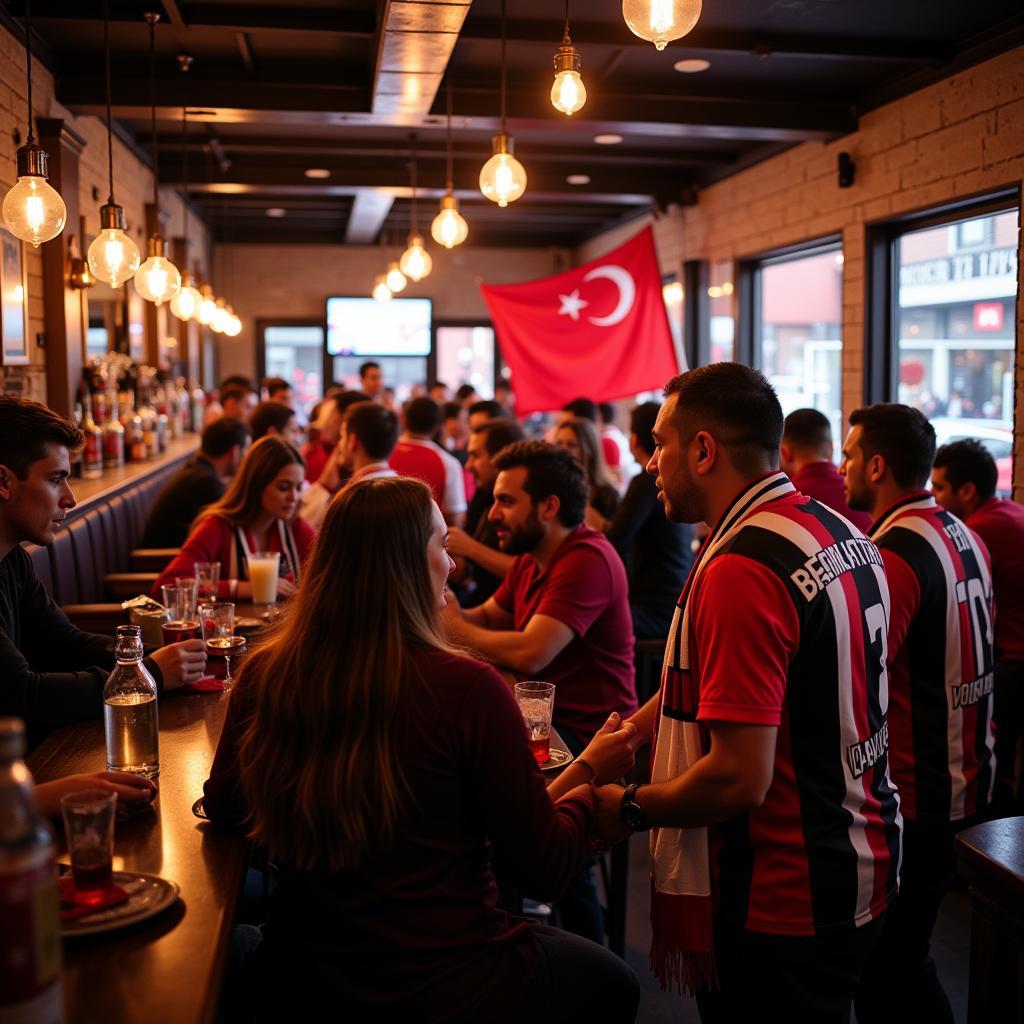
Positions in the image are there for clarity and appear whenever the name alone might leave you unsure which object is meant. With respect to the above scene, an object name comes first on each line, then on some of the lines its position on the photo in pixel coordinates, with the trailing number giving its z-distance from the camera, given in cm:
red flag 746
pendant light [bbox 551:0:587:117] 306
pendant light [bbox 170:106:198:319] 604
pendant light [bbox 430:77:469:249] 492
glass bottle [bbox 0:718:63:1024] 100
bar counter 510
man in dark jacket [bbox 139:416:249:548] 562
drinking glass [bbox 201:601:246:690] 299
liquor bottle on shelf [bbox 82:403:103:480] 602
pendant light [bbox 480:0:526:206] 381
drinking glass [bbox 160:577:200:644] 284
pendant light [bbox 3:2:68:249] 331
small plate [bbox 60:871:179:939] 146
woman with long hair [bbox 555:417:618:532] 550
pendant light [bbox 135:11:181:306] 432
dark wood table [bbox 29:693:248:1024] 133
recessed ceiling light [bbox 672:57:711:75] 607
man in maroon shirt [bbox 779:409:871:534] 454
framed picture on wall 524
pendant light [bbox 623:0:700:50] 249
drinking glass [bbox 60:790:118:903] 151
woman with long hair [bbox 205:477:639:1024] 162
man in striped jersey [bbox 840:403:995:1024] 252
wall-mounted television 1437
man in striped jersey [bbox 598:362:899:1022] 177
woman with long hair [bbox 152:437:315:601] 400
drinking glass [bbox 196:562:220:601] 346
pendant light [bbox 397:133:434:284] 657
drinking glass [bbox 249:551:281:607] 387
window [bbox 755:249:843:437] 738
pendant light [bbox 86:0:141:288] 387
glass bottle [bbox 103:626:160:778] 206
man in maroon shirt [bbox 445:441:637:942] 299
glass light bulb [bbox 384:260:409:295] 887
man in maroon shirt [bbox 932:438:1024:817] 392
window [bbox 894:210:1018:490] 549
